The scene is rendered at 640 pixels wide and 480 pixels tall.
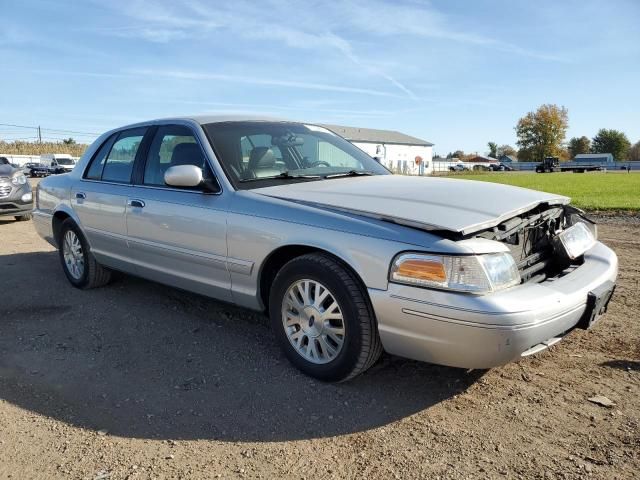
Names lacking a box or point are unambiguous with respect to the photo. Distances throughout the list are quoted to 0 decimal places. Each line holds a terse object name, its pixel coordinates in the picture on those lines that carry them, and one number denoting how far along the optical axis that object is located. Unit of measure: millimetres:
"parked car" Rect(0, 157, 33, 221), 10250
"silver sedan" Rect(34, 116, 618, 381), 2639
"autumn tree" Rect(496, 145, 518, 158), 136750
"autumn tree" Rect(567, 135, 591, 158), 108625
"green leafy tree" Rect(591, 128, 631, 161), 103625
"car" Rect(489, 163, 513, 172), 79438
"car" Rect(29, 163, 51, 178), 40156
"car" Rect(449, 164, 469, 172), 78012
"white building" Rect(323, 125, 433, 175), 72750
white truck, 40031
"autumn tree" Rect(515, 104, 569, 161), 95688
